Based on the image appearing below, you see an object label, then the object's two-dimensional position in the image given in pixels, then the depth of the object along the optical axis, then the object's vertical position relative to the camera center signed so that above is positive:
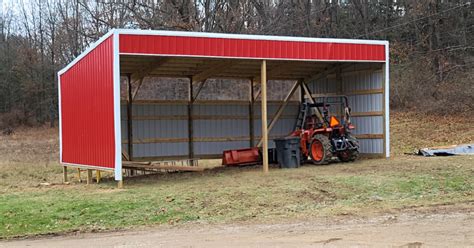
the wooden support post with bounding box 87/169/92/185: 16.29 -1.68
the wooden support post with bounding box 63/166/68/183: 18.67 -1.91
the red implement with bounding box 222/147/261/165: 18.55 -1.35
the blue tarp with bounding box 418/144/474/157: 18.03 -1.25
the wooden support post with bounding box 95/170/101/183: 16.27 -1.71
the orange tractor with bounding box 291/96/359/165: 17.09 -0.66
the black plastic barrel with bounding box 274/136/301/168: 17.00 -1.09
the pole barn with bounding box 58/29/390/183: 14.22 +0.76
